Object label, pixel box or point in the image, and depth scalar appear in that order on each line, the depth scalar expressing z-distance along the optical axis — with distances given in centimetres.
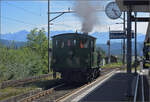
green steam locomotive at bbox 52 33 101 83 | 1766
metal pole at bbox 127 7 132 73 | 1242
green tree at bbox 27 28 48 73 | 4233
